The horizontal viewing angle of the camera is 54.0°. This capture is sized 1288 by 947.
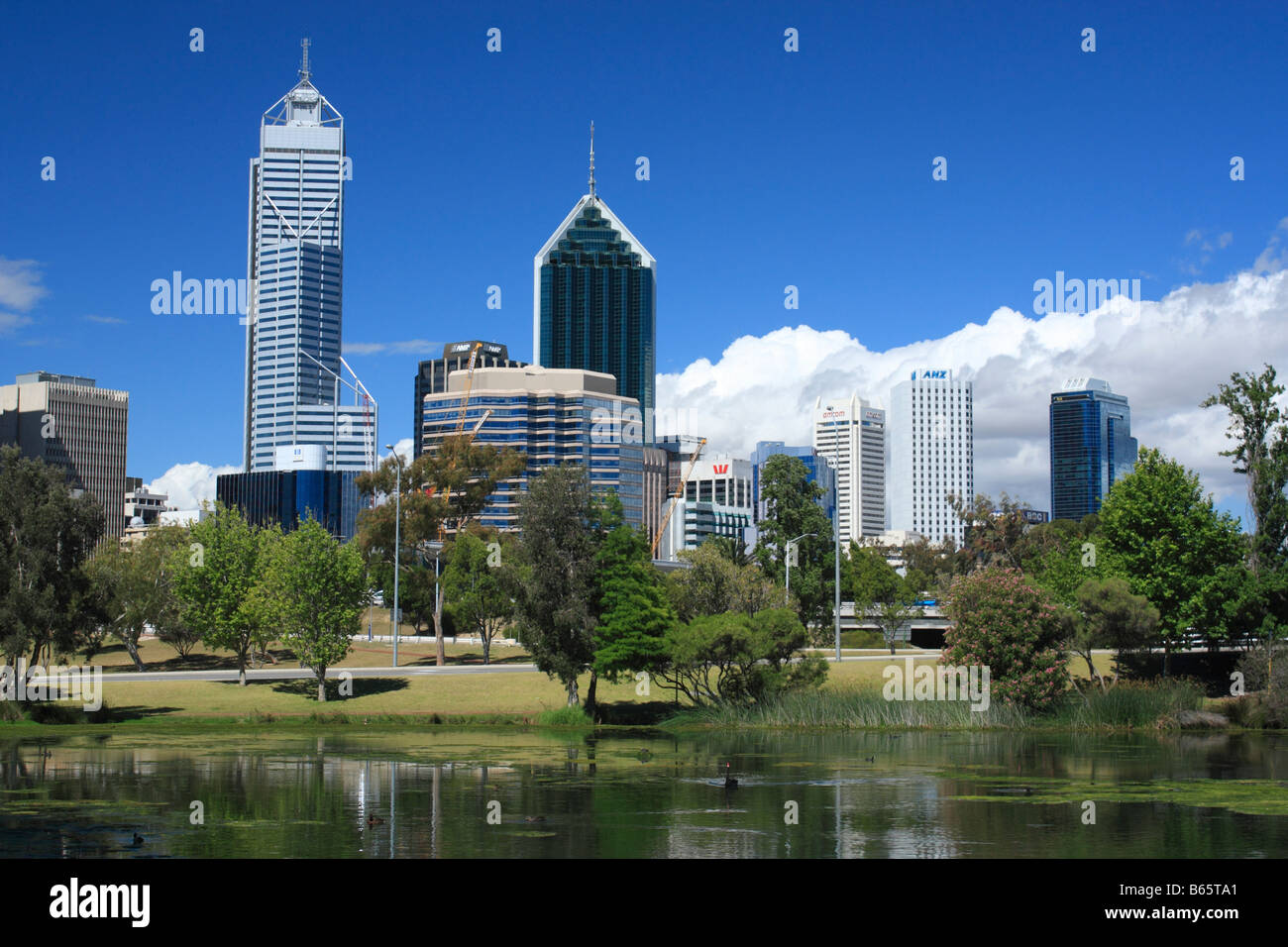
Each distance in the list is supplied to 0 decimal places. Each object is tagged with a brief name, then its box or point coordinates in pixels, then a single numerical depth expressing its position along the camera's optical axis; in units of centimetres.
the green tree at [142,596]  8219
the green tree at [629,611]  5859
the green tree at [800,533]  8562
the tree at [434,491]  9631
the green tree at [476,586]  8756
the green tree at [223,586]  7212
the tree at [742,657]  5928
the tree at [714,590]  6850
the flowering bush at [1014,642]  5922
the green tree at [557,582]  5851
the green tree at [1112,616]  6569
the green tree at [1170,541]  6981
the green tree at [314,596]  6600
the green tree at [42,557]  5603
